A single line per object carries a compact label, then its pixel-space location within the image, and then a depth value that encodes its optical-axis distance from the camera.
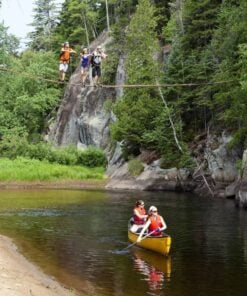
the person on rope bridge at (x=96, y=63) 24.00
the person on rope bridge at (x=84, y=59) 24.00
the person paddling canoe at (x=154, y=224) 19.67
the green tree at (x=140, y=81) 45.75
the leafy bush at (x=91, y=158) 56.72
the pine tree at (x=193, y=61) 41.28
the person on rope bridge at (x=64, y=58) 23.52
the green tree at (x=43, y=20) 83.00
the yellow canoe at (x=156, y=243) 18.22
